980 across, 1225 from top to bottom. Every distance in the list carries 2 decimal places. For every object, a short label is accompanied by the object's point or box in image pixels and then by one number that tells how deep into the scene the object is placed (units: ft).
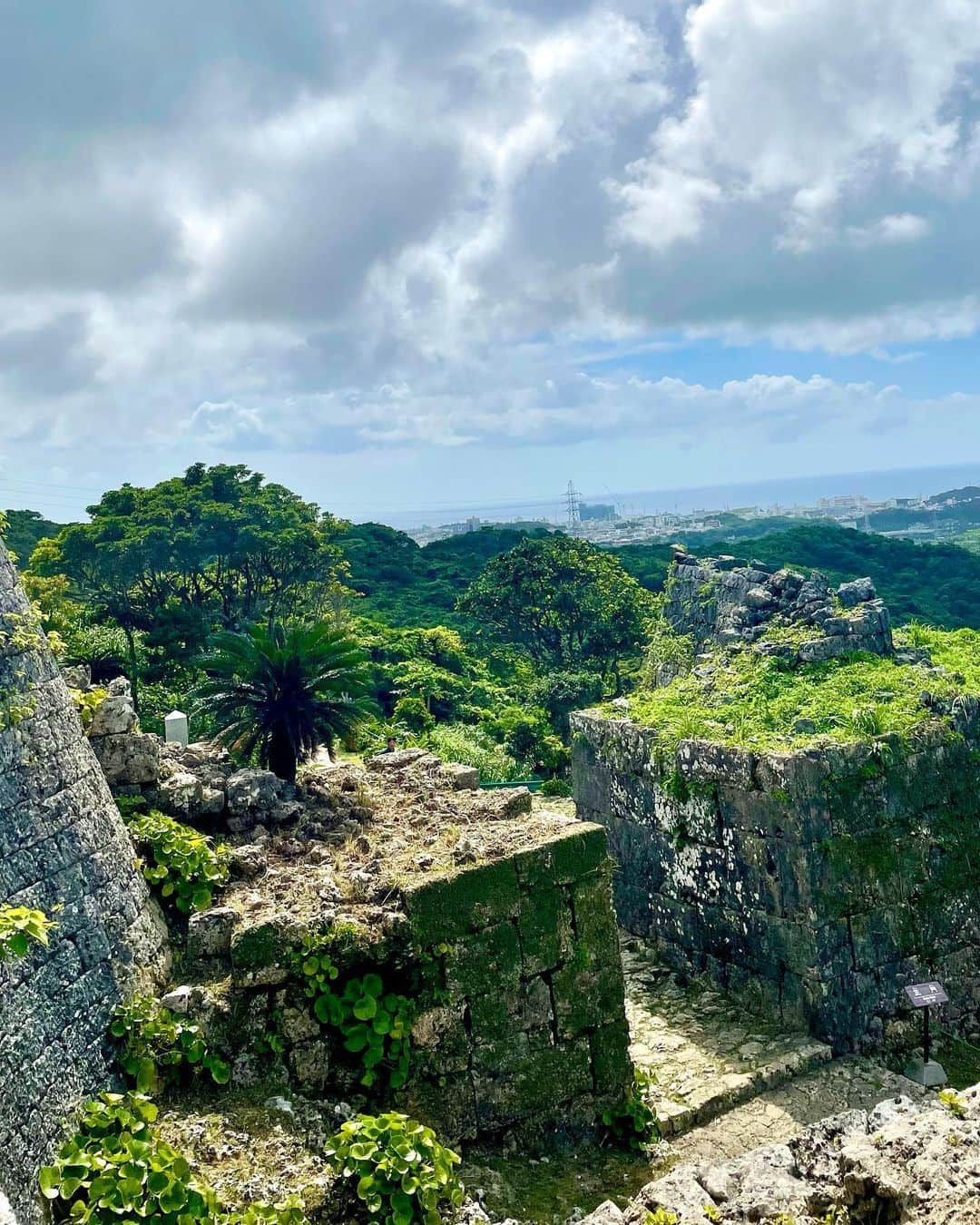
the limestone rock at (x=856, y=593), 42.60
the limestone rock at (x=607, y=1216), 17.56
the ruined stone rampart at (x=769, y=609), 39.47
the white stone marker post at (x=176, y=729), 36.04
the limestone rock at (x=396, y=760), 35.32
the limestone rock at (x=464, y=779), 32.71
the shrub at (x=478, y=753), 72.23
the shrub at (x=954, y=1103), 17.54
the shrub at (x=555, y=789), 65.05
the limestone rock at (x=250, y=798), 28.40
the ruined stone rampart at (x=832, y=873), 32.37
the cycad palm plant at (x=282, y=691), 33.24
